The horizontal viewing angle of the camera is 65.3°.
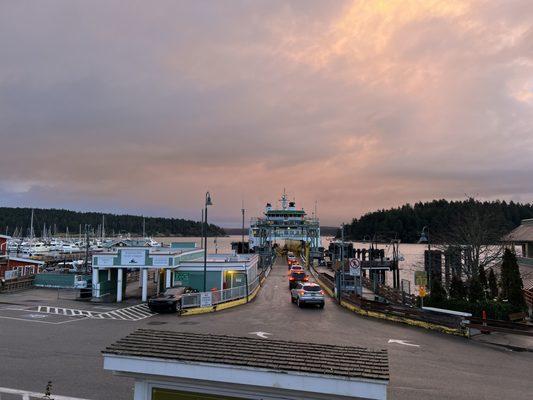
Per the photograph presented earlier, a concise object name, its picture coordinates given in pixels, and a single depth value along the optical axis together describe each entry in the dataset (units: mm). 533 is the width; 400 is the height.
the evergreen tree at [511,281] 23766
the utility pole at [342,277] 29911
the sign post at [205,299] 26688
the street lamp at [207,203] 29845
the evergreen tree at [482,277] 28359
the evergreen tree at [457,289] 25078
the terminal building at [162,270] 31641
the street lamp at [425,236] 29931
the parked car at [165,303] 26016
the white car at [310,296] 27422
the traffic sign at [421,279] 24453
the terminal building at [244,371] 5391
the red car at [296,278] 36919
